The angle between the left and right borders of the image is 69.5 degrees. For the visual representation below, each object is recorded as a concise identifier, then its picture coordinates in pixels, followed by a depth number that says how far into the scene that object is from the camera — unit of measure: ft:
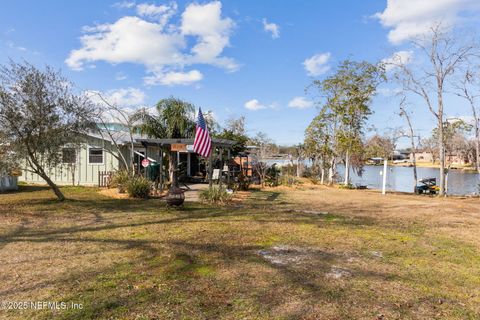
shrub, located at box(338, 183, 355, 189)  68.29
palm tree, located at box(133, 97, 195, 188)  65.36
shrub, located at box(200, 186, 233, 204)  36.52
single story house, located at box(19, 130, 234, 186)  55.52
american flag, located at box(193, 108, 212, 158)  34.94
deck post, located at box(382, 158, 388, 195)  57.26
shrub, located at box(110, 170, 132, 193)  42.35
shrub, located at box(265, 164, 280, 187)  62.17
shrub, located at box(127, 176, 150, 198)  39.27
